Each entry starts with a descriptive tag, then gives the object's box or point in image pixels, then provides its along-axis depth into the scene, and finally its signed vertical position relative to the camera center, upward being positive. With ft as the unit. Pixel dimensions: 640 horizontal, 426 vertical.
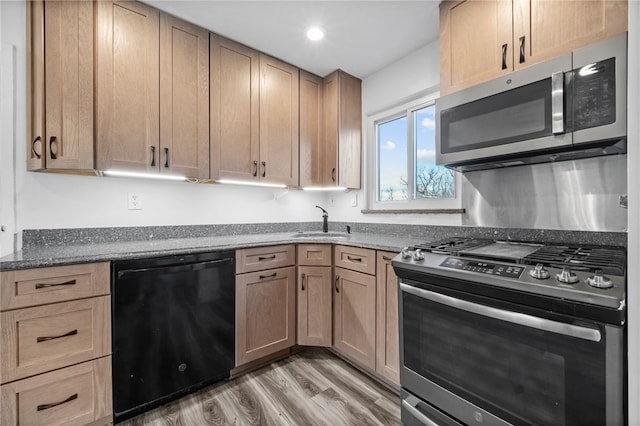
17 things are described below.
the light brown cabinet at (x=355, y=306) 6.31 -2.24
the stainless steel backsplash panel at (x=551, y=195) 4.58 +0.29
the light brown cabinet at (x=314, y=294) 7.26 -2.13
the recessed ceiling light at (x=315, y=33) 6.76 +4.36
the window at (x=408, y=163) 7.46 +1.43
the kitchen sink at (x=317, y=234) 8.80 -0.73
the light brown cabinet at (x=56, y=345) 4.12 -2.10
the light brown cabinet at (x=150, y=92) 5.61 +2.60
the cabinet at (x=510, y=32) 4.04 +2.92
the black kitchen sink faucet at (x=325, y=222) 9.68 -0.37
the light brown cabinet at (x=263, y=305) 6.46 -2.28
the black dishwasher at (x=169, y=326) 5.00 -2.25
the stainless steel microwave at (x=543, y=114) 3.68 +1.50
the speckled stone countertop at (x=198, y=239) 4.67 -0.68
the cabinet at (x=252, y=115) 7.11 +2.63
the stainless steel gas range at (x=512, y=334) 2.89 -1.53
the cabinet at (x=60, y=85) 5.12 +2.34
